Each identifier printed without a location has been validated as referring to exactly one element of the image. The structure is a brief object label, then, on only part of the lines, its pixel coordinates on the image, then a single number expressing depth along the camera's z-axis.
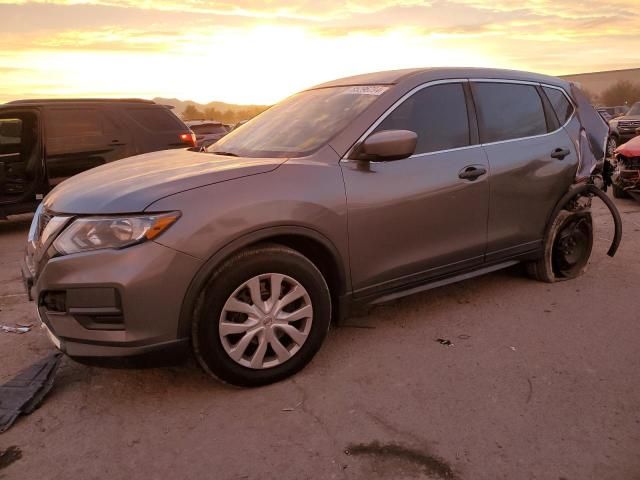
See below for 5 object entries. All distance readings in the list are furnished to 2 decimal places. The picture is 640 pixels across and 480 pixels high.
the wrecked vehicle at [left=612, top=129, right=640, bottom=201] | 8.21
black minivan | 7.41
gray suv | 2.73
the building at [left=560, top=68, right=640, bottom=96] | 103.61
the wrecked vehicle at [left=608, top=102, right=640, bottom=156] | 17.16
